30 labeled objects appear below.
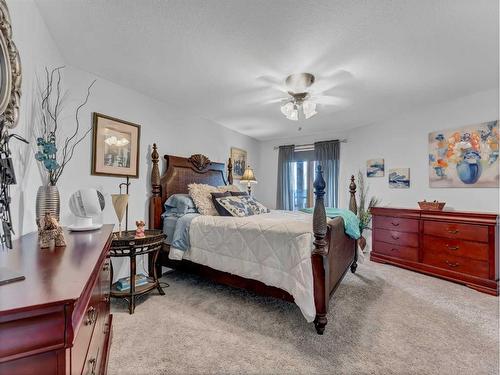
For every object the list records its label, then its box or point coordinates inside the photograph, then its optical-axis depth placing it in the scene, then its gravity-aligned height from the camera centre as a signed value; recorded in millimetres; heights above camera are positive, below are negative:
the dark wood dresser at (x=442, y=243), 2590 -655
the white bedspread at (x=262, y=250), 1831 -549
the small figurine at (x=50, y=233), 1084 -214
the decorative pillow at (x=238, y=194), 3327 -69
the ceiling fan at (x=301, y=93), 2418 +1118
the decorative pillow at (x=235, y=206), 2785 -203
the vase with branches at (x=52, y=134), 1485 +452
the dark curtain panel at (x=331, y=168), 4500 +426
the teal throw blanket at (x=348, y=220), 2498 -332
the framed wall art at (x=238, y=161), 4547 +561
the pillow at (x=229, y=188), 3426 +14
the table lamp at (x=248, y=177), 4332 +224
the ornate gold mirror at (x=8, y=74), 1016 +507
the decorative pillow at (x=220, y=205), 2797 -202
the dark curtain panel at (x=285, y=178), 5055 +253
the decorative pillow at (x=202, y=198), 2871 -118
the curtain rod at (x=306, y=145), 4838 +923
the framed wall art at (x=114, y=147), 2432 +446
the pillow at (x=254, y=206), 3045 -222
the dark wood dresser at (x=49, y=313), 491 -286
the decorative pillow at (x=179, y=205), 2877 -201
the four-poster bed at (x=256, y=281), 1800 -430
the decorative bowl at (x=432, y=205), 3053 -181
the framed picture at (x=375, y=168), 3970 +397
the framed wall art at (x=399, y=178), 3655 +208
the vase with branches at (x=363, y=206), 3926 -255
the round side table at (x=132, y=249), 2066 -565
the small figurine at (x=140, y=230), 2256 -404
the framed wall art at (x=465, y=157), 2838 +455
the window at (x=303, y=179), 4867 +232
